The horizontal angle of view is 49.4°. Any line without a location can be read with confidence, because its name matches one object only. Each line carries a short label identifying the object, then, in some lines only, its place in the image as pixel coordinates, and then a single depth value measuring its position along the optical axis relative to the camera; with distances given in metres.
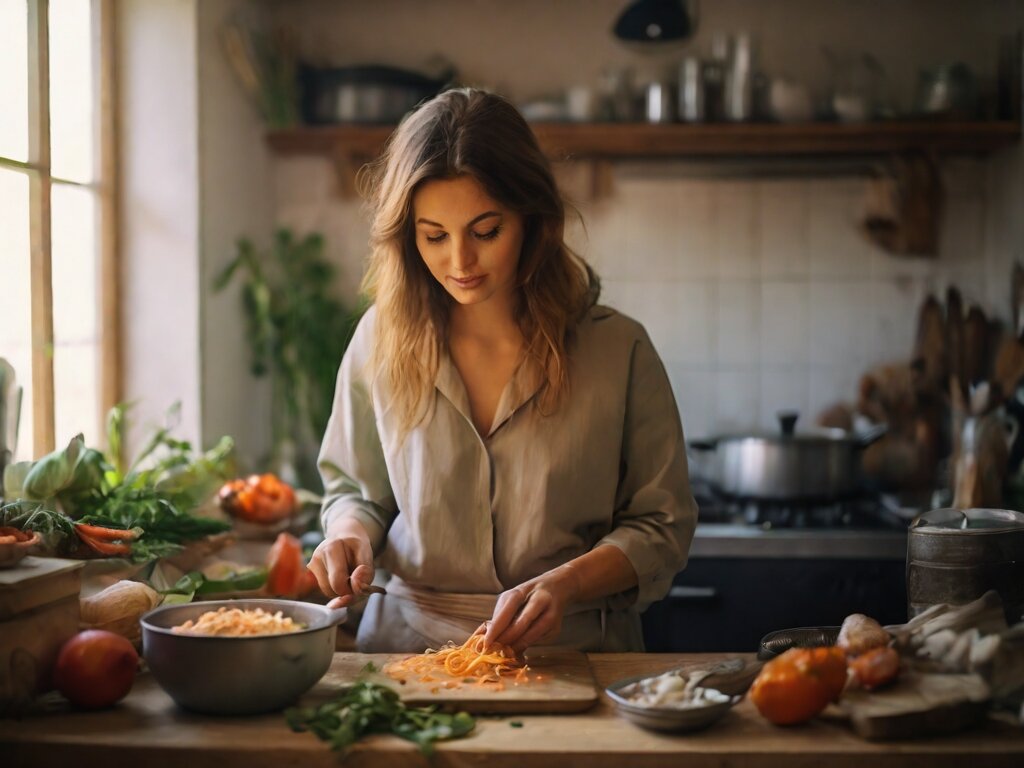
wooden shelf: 3.15
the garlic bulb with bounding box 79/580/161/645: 1.54
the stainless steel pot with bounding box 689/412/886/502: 2.88
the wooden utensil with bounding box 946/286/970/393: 3.26
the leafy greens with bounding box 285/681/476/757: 1.23
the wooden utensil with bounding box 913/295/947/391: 3.27
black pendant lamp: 2.83
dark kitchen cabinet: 2.75
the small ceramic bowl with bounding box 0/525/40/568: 1.37
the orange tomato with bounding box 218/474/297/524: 2.50
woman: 1.61
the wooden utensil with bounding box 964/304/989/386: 3.21
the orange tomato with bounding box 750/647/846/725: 1.25
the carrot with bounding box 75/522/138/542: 1.74
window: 2.27
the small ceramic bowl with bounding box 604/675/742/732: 1.23
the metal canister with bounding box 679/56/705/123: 3.19
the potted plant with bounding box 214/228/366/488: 3.19
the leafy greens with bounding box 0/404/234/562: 1.71
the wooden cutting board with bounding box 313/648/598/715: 1.33
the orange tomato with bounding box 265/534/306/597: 2.10
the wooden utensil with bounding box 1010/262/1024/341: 3.07
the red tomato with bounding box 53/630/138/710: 1.34
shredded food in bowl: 1.33
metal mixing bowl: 1.28
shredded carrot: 1.40
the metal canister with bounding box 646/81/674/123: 3.20
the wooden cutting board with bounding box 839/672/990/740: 1.22
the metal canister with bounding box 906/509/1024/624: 1.48
